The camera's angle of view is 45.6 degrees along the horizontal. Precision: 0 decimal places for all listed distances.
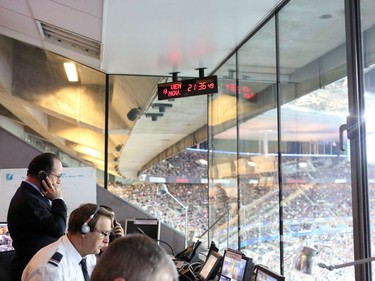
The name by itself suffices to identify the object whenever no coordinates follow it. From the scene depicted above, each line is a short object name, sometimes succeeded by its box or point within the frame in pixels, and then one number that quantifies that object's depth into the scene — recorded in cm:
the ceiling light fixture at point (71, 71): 600
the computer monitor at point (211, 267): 342
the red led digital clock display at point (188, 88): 511
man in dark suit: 254
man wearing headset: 182
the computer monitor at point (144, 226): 506
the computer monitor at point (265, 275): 246
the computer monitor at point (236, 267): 290
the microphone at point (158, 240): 503
